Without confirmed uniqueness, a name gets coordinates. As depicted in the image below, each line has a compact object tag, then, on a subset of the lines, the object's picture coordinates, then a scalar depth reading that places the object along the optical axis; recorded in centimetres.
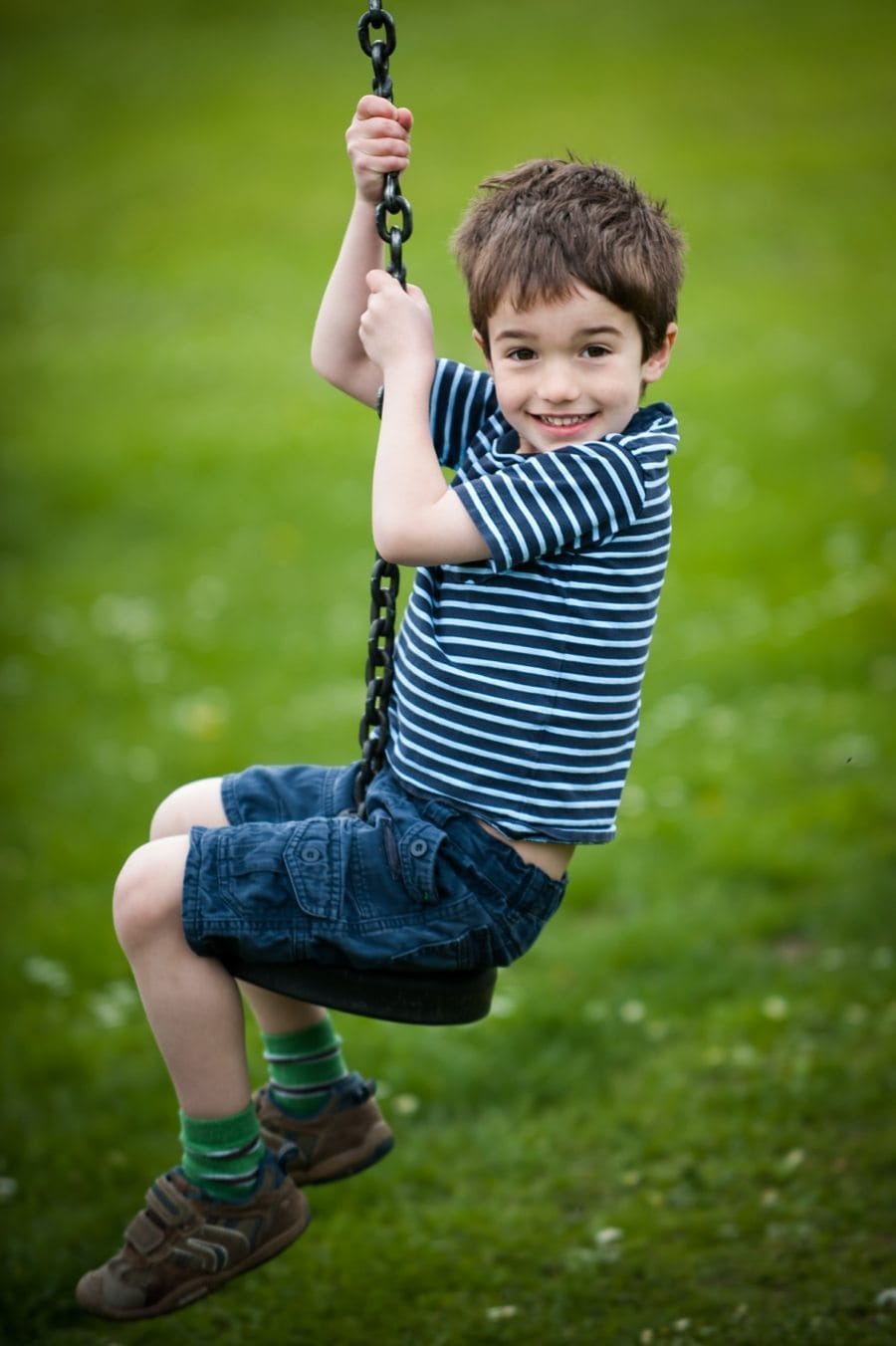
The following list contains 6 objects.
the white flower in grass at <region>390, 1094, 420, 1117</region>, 1192
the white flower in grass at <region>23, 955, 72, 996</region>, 1417
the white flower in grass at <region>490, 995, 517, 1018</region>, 1301
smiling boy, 629
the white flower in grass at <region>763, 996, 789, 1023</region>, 1241
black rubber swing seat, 665
